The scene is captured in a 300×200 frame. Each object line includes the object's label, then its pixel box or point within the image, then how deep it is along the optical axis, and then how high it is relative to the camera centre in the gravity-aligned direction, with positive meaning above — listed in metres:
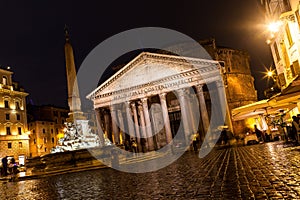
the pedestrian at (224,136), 20.41 -0.66
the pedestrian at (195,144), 19.15 -0.92
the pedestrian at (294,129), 9.43 -0.40
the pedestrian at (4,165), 15.59 -0.38
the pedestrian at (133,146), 21.08 -0.42
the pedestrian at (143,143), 27.23 -0.31
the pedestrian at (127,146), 20.57 -0.33
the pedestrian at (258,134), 18.65 -0.78
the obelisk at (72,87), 11.81 +3.35
